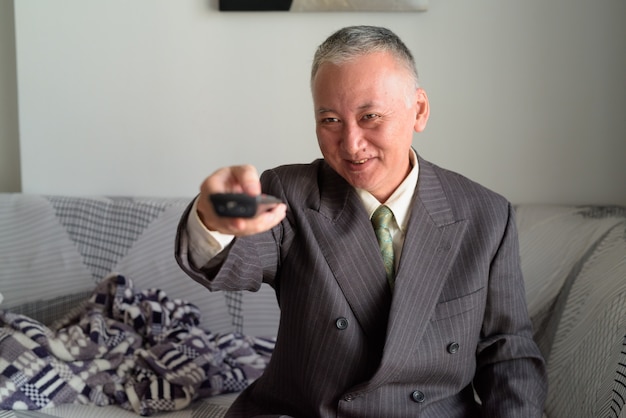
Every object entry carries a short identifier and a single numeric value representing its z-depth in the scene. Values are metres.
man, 1.25
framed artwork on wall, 2.21
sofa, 1.77
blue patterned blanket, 1.84
